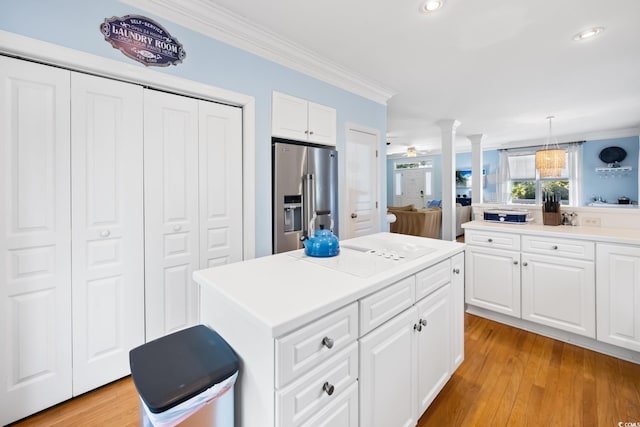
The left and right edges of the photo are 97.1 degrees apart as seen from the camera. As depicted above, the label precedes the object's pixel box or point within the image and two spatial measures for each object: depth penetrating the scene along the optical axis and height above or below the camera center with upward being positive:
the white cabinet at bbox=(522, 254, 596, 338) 2.13 -0.65
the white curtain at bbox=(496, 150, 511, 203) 7.67 +0.85
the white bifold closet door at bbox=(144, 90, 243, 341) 1.85 +0.10
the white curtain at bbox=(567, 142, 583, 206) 6.55 +0.92
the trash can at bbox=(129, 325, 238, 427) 0.80 -0.50
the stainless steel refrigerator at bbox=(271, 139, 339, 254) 2.42 +0.21
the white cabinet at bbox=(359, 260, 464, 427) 1.09 -0.66
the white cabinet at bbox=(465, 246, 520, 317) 2.46 -0.62
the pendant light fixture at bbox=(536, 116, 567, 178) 4.63 +0.83
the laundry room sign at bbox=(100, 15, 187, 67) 1.63 +1.06
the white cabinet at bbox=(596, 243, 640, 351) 1.95 -0.59
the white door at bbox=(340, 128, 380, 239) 3.11 +0.34
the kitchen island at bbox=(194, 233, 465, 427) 0.83 -0.43
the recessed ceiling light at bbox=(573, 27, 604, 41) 2.12 +1.37
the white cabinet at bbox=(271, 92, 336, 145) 2.43 +0.86
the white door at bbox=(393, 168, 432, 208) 9.39 +0.86
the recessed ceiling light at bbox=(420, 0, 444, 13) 1.80 +1.35
